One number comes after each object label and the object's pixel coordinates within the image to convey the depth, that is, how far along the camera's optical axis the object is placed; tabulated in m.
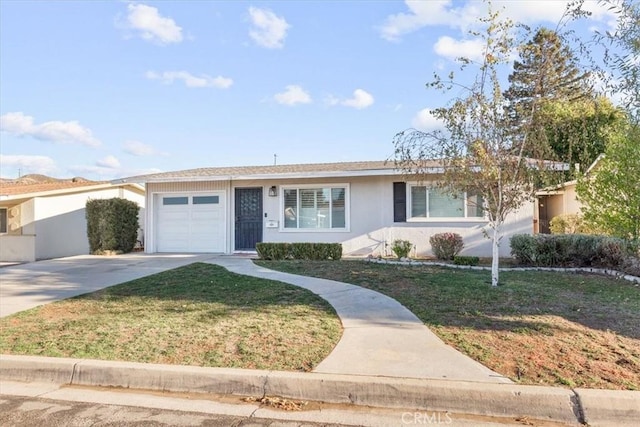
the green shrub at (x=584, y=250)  9.93
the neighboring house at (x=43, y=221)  15.12
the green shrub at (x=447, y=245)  11.83
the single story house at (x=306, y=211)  12.96
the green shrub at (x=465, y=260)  10.74
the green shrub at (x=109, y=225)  15.25
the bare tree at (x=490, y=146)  7.13
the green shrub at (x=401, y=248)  11.91
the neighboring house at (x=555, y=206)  17.58
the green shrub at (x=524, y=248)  10.52
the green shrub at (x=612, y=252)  9.25
